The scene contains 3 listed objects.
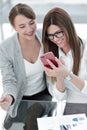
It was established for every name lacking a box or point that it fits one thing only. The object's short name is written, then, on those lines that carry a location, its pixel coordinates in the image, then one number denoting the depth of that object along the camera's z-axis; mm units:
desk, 2613
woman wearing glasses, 2750
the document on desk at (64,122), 2475
